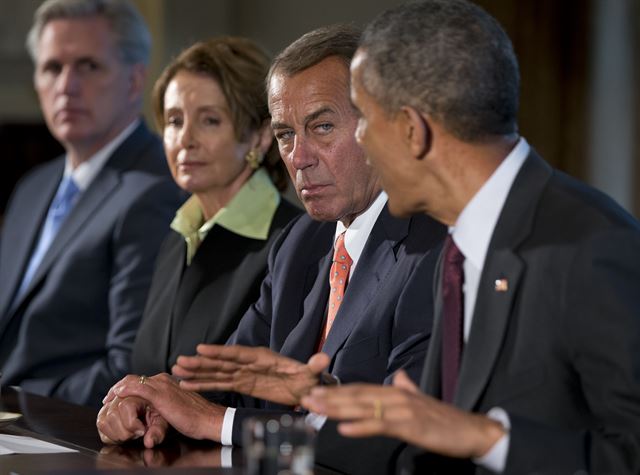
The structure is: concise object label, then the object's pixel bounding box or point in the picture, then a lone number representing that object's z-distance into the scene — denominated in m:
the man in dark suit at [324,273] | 4.80
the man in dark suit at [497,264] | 3.47
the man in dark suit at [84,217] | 7.68
